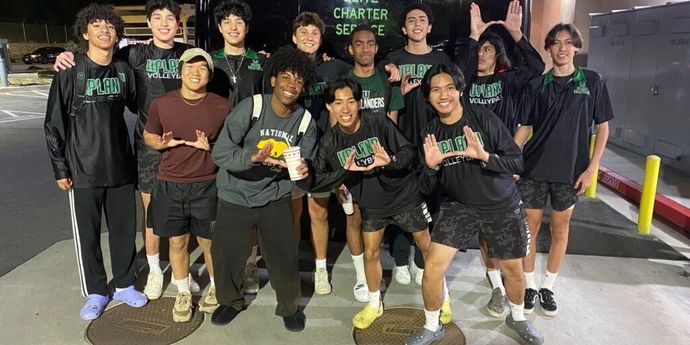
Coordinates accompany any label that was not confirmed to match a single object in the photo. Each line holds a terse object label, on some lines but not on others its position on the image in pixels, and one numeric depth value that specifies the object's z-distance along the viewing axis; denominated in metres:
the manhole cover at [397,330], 3.34
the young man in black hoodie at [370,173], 3.17
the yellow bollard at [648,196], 5.20
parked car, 37.28
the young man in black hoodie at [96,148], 3.42
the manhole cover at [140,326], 3.35
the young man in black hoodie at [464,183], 2.93
